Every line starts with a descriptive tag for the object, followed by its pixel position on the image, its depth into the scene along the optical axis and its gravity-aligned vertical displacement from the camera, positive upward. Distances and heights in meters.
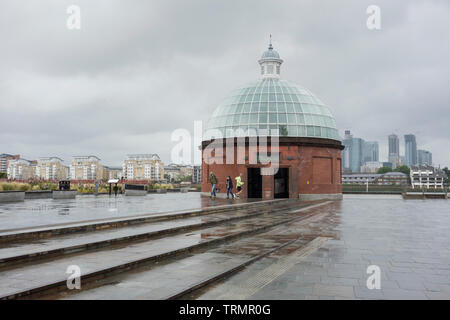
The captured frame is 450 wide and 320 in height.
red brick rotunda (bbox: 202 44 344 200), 31.16 +3.10
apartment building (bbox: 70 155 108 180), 193.38 +2.81
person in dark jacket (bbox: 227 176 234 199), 26.52 -0.58
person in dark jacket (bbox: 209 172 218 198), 25.87 -0.17
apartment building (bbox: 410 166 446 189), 181.59 +0.75
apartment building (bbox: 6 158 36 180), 177.00 +4.90
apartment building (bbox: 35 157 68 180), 171.35 +5.15
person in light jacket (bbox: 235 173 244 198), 27.23 -0.58
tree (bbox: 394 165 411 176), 196.38 +4.56
